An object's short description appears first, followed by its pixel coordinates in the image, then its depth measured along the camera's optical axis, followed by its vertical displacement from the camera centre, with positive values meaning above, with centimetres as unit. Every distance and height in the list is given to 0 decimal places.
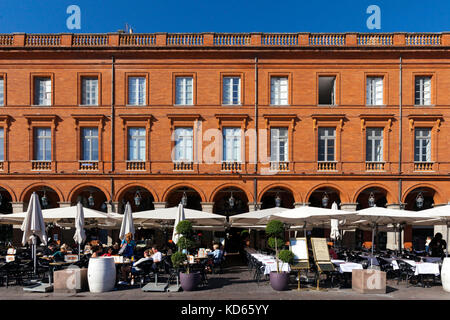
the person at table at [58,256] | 1391 -345
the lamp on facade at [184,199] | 2268 -230
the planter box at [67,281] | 1143 -352
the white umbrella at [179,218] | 1374 -213
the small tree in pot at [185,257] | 1182 -290
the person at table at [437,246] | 1571 -344
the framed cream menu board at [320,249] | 1280 -290
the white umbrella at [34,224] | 1316 -219
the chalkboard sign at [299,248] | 1265 -285
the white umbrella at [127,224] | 1531 -254
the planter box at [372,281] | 1146 -349
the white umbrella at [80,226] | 1437 -246
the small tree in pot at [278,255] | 1180 -282
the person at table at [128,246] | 1362 -303
